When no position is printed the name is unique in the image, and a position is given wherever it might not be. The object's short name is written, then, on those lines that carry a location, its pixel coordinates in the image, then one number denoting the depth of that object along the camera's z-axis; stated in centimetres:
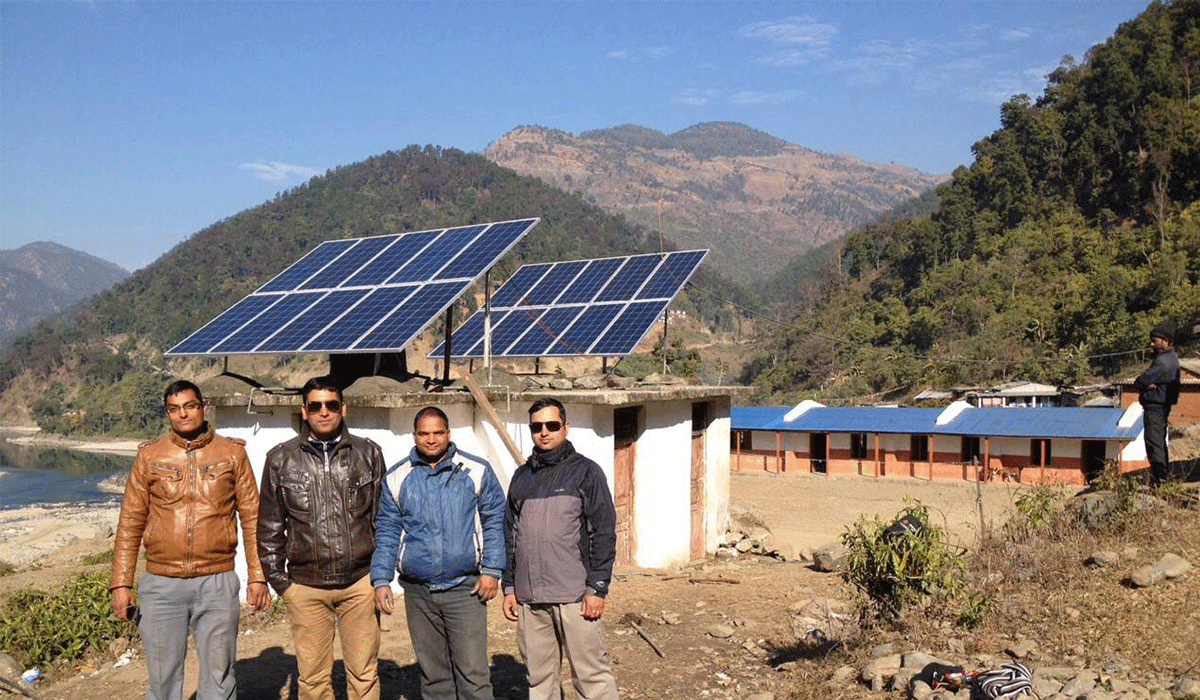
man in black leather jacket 506
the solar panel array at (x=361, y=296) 1077
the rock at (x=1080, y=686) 544
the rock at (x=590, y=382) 1300
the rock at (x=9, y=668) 812
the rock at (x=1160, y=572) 738
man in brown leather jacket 496
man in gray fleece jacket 500
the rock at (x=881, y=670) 617
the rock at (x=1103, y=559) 789
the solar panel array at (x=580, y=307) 1570
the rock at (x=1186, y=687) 545
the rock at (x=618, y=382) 1294
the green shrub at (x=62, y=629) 867
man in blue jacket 501
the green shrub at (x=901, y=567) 692
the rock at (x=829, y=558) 1200
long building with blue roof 2517
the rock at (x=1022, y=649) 628
